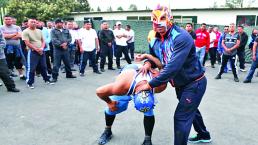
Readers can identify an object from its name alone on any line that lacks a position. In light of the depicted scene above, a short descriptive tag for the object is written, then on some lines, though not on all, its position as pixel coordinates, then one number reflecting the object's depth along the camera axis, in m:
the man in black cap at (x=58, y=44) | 5.84
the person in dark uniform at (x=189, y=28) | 6.80
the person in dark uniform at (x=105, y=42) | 7.07
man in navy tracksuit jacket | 2.11
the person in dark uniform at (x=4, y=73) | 4.96
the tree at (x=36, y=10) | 18.47
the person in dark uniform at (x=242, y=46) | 6.89
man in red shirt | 7.34
